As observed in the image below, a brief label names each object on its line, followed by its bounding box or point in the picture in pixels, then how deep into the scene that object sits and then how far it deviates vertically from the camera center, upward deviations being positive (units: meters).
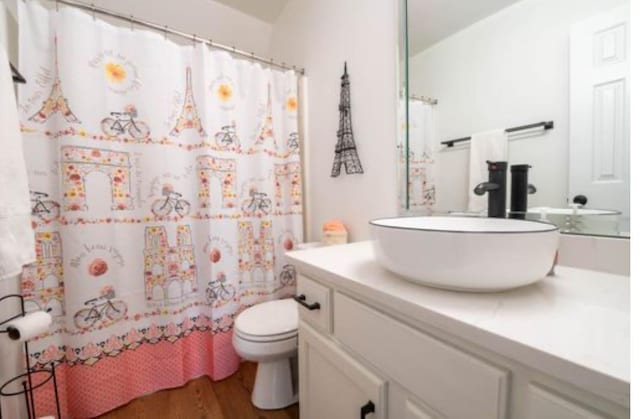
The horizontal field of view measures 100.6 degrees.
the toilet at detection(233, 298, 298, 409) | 1.18 -0.66
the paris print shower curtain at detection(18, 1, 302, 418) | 1.13 +0.02
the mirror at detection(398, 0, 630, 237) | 0.67 +0.28
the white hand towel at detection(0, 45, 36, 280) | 0.75 +0.04
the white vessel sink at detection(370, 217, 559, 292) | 0.48 -0.12
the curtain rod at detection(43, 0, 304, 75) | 1.18 +0.89
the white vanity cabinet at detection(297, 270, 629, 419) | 0.37 -0.32
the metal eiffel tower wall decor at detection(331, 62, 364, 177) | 1.44 +0.34
